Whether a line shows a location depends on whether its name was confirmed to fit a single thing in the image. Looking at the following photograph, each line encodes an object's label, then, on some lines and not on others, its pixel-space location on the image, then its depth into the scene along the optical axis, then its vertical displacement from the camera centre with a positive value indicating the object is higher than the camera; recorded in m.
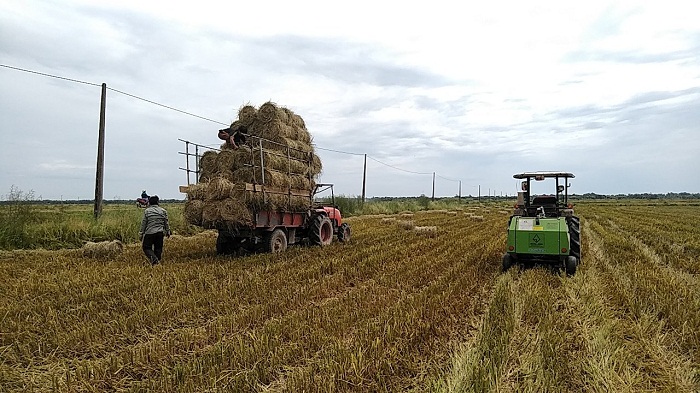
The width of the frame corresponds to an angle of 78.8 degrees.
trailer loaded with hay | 9.77 +0.34
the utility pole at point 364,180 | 39.51 +2.51
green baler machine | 8.33 -0.58
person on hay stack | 10.62 +1.66
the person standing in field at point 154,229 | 9.33 -0.66
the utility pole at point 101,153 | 14.39 +1.54
